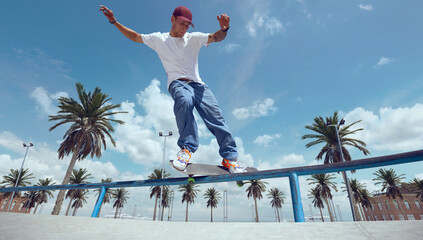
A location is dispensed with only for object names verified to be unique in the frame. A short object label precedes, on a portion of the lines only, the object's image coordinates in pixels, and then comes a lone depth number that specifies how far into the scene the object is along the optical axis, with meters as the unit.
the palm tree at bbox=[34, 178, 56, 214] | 38.56
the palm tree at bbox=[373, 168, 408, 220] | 36.47
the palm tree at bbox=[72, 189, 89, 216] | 42.78
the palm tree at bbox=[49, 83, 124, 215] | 19.11
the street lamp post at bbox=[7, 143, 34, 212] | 31.27
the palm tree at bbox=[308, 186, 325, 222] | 47.91
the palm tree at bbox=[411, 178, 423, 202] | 37.72
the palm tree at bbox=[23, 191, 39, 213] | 38.85
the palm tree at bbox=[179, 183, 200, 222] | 47.56
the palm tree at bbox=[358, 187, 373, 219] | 42.44
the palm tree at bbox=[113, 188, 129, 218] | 53.34
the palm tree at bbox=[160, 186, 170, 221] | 46.91
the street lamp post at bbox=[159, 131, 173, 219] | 29.05
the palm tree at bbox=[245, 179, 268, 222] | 44.62
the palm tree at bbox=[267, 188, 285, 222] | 57.23
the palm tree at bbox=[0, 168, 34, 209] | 37.22
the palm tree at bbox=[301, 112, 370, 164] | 24.45
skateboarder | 2.45
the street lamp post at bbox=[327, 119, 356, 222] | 16.17
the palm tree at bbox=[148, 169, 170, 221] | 41.91
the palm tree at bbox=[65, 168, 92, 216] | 34.97
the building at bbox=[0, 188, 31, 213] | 38.81
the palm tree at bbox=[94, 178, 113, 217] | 45.14
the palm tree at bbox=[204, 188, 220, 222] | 54.62
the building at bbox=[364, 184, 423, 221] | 52.17
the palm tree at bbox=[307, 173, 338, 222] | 36.46
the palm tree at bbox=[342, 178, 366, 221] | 40.44
